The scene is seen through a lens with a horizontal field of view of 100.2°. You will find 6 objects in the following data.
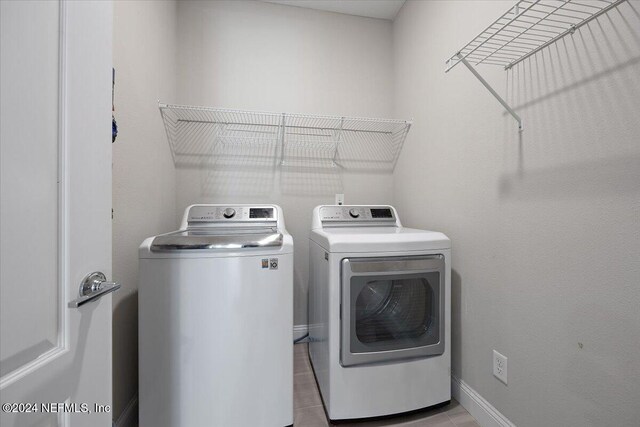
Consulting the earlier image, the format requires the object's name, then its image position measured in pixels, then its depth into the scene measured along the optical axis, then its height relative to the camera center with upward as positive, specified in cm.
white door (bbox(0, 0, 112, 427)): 47 +0
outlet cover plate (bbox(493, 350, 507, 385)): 122 -71
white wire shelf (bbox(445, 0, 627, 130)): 89 +71
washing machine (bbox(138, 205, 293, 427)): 117 -53
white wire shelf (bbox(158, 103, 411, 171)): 202 +60
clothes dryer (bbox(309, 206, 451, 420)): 130 -56
